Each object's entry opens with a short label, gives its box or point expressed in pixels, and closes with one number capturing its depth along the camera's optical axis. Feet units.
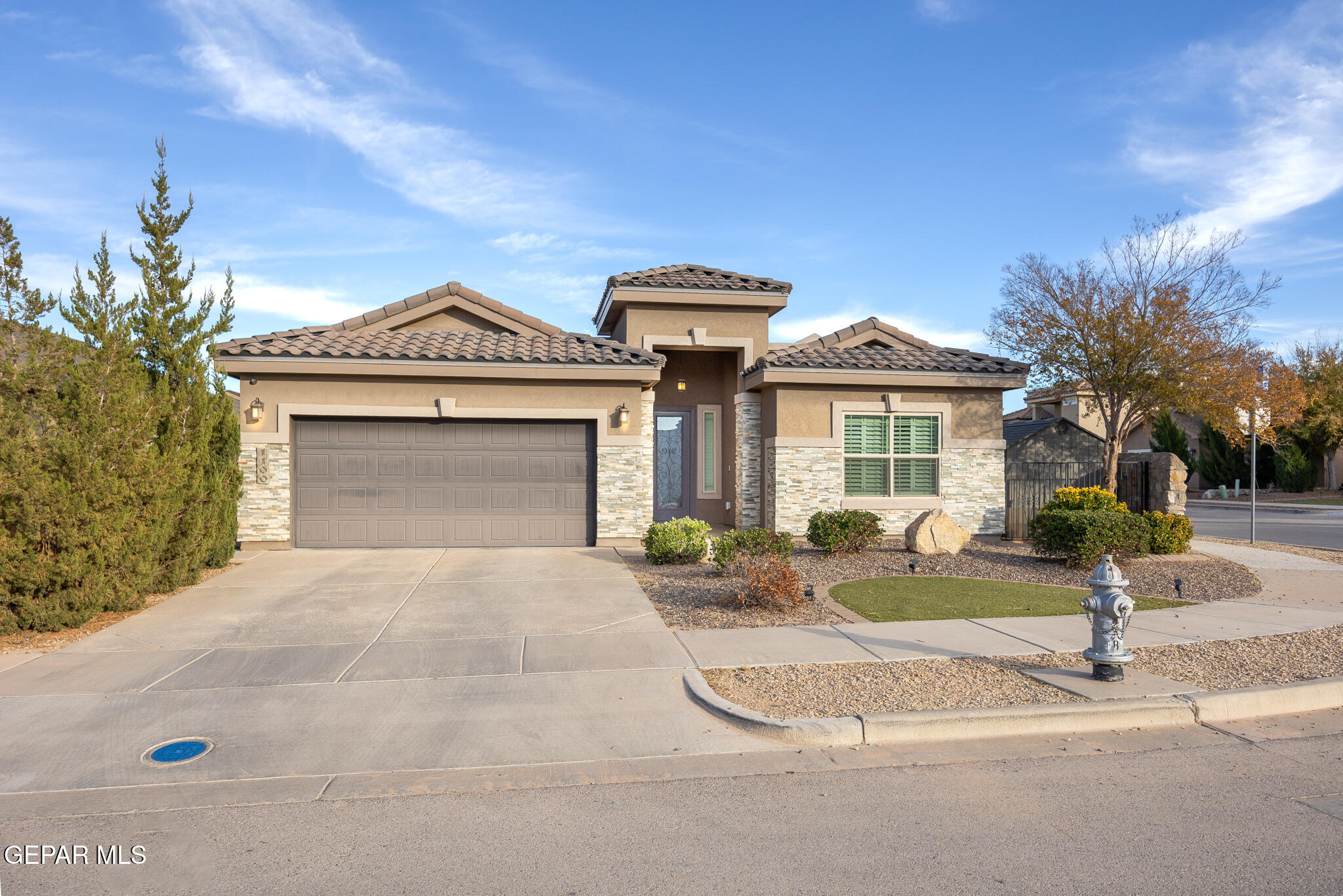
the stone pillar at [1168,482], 47.57
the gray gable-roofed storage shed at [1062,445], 53.16
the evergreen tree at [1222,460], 118.83
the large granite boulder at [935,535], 43.04
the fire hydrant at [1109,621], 19.57
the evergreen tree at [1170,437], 110.32
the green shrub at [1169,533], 44.04
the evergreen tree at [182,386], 32.63
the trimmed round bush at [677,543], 38.50
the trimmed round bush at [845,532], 42.01
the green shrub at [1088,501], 43.38
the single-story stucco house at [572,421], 43.68
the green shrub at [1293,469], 112.37
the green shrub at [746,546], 34.35
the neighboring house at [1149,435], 136.67
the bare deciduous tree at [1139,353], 48.55
